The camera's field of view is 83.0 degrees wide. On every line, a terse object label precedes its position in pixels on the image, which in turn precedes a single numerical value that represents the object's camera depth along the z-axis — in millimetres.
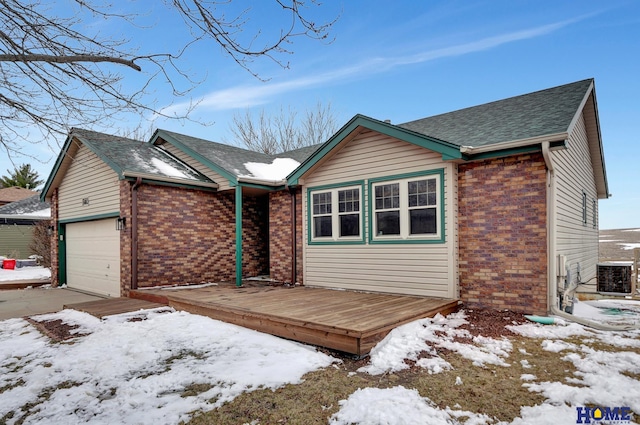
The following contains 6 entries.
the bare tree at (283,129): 25734
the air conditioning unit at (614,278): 8547
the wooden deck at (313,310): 4816
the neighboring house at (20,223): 18641
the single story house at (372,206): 6387
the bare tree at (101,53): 3915
